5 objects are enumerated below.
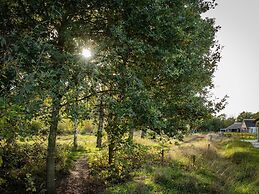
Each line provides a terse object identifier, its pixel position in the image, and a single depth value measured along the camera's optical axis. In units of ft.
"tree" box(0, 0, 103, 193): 15.55
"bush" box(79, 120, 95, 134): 92.59
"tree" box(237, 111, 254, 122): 304.96
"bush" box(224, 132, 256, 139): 142.36
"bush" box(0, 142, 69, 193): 26.38
